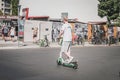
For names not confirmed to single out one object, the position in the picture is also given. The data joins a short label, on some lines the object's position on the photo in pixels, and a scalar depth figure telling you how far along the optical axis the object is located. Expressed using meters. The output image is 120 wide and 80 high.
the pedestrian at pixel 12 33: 15.09
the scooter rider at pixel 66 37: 6.05
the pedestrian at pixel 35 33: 15.72
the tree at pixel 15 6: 38.22
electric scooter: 5.90
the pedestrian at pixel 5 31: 15.62
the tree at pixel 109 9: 19.85
